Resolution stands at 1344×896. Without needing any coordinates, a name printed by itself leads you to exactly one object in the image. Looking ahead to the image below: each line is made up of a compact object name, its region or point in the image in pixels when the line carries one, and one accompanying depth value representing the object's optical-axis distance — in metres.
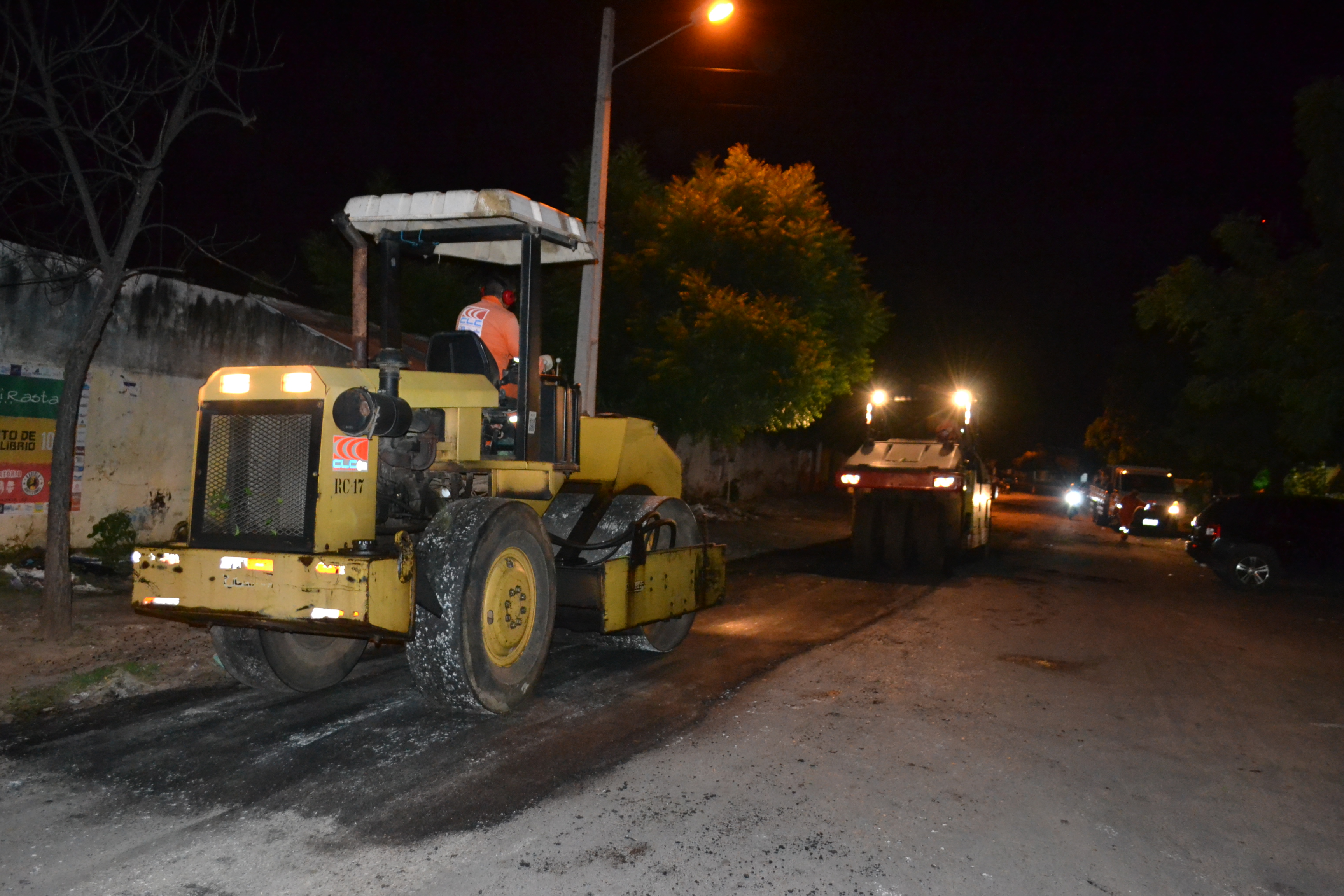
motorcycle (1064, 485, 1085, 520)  33.00
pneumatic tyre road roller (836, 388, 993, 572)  14.94
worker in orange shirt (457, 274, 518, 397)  6.67
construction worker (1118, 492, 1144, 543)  23.78
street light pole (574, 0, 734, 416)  12.32
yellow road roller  5.48
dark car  14.46
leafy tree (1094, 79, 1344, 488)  14.41
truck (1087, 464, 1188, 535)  23.66
